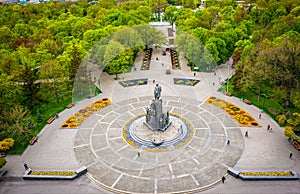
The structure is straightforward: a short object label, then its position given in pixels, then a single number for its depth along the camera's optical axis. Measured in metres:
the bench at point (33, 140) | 43.31
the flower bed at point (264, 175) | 34.50
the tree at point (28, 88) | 49.16
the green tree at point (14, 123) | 43.16
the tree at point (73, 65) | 57.66
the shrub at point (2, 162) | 36.39
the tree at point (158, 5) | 131.00
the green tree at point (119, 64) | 62.97
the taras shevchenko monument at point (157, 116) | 43.41
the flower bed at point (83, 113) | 48.45
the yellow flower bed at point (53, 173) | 36.32
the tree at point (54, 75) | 54.56
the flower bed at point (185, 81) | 61.50
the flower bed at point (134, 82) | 62.75
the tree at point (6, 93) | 46.47
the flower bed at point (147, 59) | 72.19
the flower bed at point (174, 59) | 71.44
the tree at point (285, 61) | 47.59
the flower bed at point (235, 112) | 47.03
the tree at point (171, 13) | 109.83
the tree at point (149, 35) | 74.07
